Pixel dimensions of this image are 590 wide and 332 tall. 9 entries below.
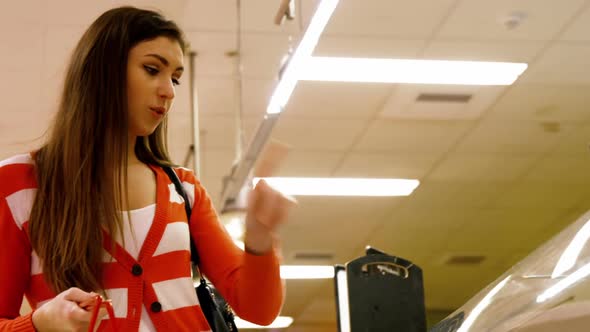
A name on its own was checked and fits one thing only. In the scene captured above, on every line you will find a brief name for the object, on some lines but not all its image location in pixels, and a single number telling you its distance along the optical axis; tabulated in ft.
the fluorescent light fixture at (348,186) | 28.48
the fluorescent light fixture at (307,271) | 38.45
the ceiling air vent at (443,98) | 22.50
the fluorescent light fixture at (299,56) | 13.76
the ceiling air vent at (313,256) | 36.76
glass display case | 4.21
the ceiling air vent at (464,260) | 37.99
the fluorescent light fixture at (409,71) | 20.95
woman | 4.77
